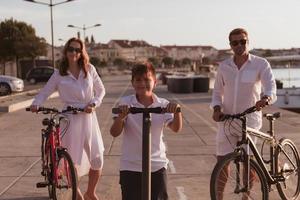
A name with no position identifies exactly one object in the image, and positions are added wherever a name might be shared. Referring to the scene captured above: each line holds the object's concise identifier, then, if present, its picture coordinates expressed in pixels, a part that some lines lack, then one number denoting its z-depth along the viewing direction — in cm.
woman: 563
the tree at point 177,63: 18030
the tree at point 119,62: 16842
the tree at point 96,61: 13725
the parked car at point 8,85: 3209
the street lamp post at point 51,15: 4498
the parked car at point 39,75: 5288
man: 522
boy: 397
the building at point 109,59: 18569
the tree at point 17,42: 6794
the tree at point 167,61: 18025
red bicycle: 548
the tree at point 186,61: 19011
